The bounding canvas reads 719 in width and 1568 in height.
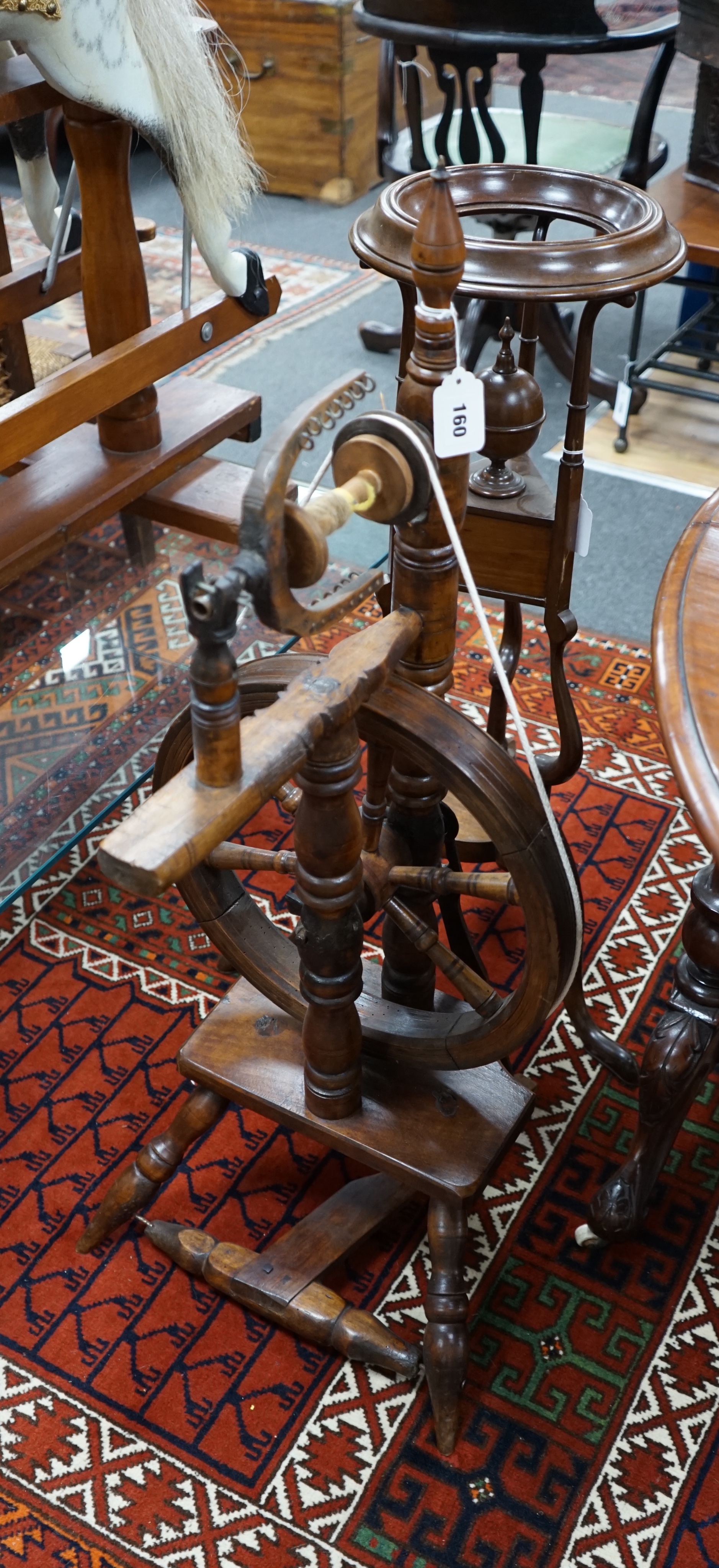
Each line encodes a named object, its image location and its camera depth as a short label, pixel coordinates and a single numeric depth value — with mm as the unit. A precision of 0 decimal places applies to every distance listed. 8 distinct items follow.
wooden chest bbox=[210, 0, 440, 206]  4332
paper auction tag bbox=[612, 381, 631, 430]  3166
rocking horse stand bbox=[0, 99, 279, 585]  1921
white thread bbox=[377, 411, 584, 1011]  1149
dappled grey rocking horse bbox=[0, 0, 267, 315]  1758
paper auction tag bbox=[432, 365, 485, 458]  1142
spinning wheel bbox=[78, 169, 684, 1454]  1046
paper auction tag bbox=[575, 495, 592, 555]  1688
